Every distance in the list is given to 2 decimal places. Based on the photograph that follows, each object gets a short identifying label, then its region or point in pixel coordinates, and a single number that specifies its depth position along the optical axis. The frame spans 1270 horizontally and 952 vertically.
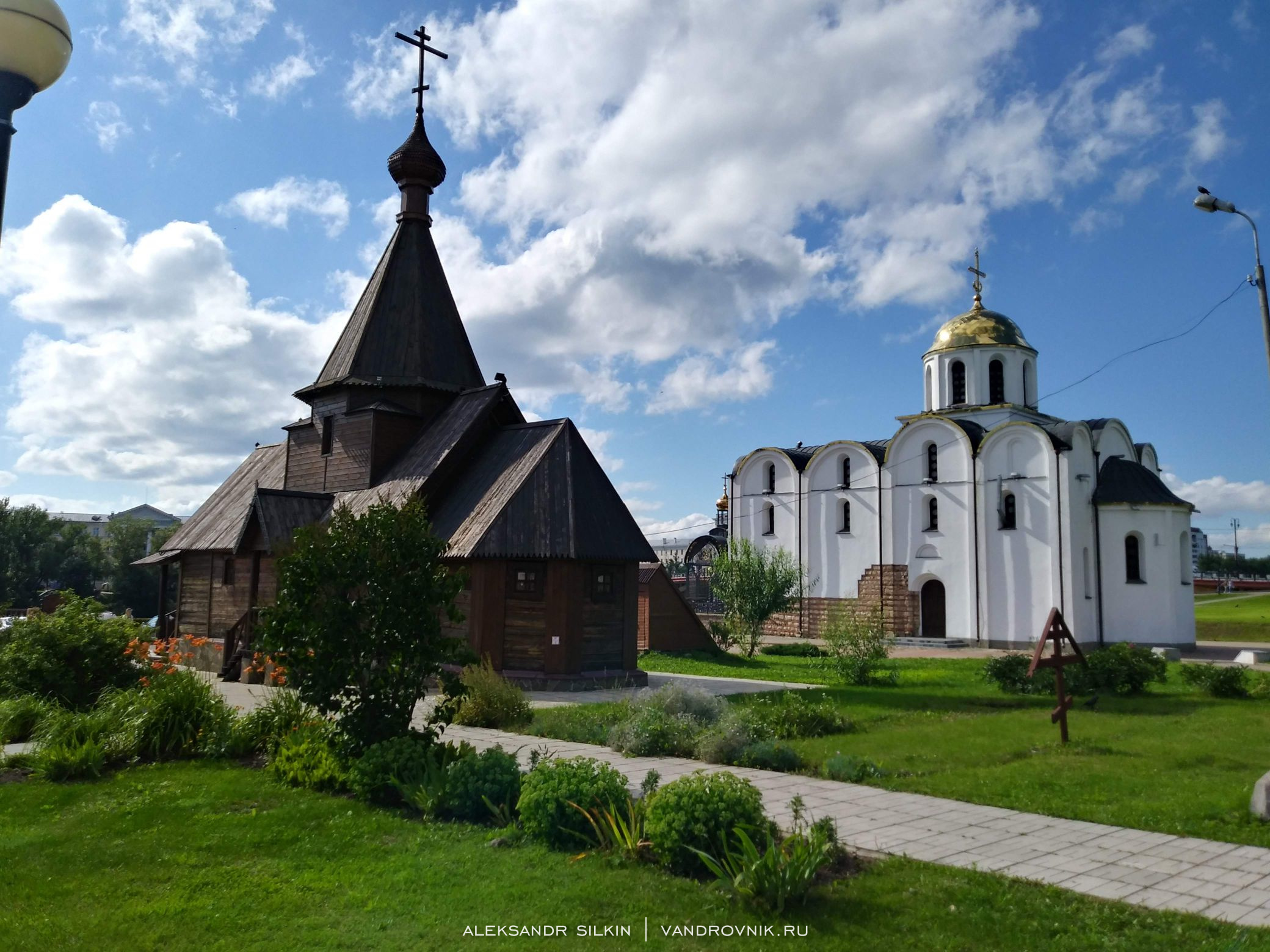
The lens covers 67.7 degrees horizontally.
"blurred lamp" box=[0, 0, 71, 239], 3.35
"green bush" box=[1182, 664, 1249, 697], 17.11
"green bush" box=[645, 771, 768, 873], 6.39
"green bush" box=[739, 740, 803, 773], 10.33
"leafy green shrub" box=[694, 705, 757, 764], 10.63
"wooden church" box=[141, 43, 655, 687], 18.47
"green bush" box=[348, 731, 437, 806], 8.55
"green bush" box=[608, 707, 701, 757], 11.09
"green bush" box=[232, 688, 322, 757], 10.64
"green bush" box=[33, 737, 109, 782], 9.42
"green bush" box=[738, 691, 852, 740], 12.62
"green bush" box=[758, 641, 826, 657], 30.00
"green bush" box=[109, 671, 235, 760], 10.57
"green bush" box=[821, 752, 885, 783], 9.75
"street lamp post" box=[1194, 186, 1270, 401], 12.63
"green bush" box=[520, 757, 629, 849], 7.13
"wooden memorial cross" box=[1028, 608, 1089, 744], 11.59
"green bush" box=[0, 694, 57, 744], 11.32
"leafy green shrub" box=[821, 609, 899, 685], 20.08
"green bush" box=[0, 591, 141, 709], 13.04
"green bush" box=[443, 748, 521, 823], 7.92
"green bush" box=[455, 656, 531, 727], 13.21
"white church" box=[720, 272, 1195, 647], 31.56
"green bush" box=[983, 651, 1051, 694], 17.19
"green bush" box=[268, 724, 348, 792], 9.08
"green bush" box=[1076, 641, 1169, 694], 17.17
